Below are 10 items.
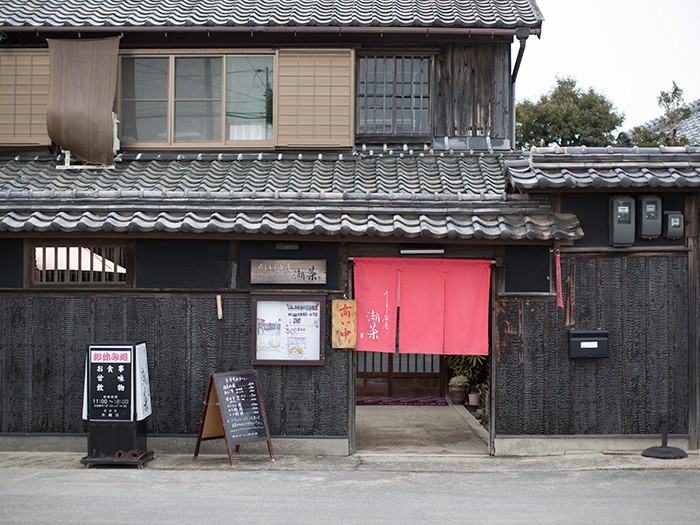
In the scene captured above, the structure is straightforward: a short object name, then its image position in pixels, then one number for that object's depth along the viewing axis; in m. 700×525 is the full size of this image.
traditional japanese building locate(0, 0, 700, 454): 11.48
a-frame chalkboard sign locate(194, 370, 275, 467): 11.27
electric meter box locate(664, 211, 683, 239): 11.52
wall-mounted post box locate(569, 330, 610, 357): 11.59
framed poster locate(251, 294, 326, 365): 11.88
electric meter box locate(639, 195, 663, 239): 11.48
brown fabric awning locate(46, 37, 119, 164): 13.80
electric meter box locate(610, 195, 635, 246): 11.47
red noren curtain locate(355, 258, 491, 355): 11.90
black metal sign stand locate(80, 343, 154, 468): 11.06
